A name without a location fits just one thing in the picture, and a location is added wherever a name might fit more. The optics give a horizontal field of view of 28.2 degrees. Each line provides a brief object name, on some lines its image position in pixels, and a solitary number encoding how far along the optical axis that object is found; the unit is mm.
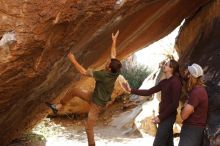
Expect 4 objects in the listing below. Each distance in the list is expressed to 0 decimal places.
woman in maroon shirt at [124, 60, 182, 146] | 6527
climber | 6824
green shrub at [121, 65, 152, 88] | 17234
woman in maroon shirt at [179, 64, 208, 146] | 6035
